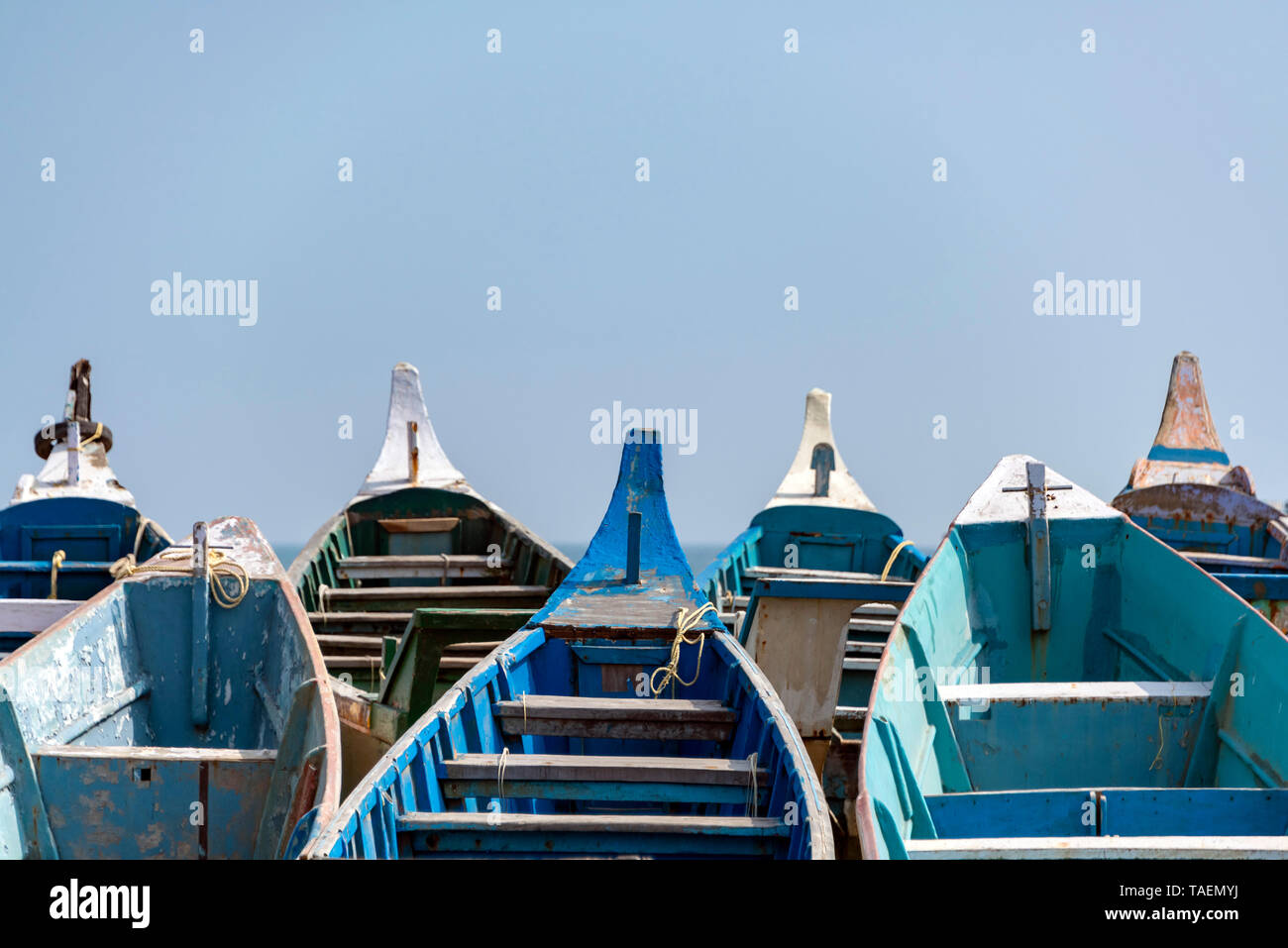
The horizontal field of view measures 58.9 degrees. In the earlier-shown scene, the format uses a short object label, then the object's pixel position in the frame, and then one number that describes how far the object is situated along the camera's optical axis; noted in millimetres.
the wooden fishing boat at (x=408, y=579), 7570
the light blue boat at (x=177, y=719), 5656
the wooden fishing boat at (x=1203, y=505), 11289
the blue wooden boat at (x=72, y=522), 11125
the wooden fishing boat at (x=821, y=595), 8406
